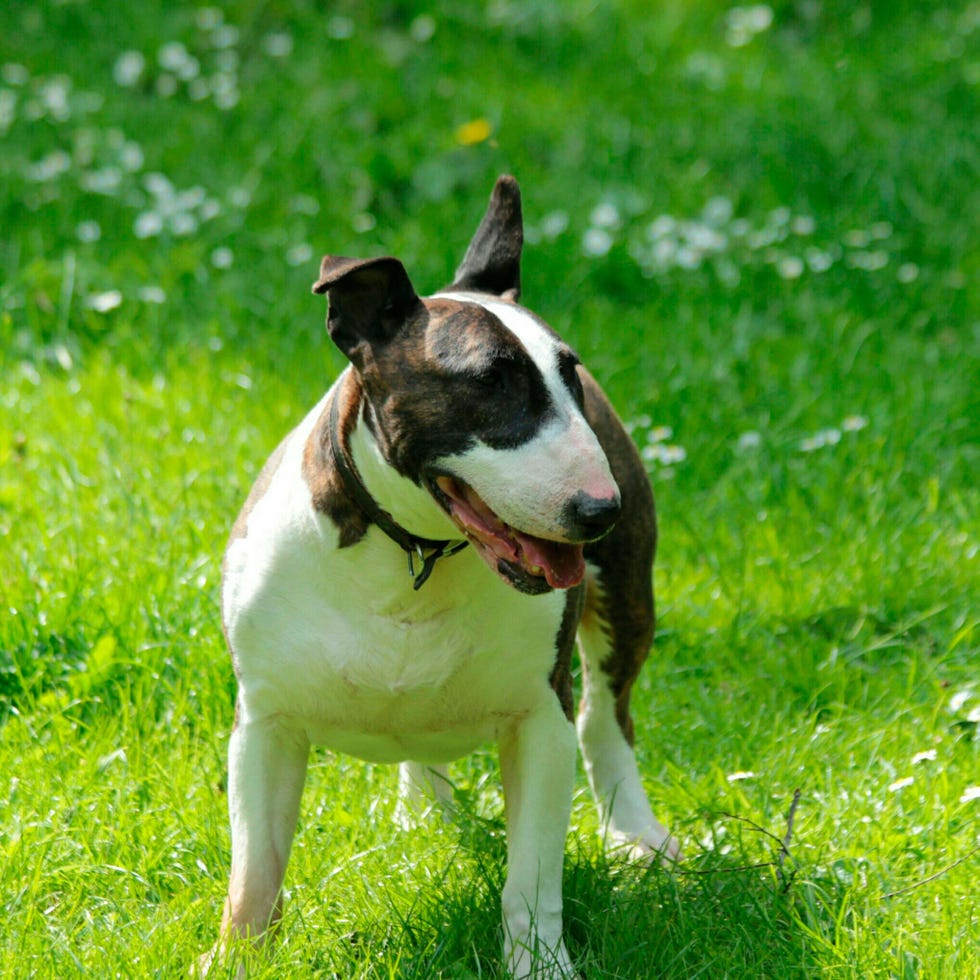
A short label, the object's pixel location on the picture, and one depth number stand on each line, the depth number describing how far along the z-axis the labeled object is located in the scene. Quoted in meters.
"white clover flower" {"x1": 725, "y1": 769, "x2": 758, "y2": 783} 6.78
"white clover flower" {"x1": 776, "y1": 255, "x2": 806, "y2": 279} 12.26
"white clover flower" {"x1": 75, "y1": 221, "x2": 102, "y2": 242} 11.98
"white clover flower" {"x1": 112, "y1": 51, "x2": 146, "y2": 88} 14.77
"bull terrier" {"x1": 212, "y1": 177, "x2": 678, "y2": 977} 4.89
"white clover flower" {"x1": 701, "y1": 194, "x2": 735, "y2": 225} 12.91
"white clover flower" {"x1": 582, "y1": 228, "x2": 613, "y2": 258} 12.13
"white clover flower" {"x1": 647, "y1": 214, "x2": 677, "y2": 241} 12.63
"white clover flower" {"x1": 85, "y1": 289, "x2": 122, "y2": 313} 10.91
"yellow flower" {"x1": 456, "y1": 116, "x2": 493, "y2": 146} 13.15
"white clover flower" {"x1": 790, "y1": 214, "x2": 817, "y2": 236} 12.80
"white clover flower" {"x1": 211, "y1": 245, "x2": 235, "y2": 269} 11.62
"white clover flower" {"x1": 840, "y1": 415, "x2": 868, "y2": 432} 9.85
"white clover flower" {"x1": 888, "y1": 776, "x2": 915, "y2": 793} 6.68
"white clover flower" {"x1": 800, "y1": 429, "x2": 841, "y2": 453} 9.77
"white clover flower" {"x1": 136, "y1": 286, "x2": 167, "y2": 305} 11.02
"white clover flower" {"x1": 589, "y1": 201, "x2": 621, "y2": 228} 12.58
